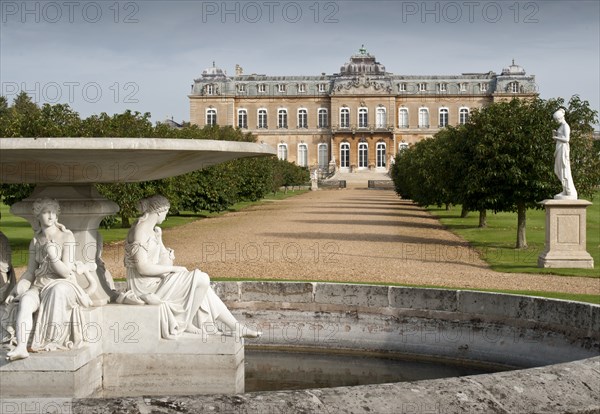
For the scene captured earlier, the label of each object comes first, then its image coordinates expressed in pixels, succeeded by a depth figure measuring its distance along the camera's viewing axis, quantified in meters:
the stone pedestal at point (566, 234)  14.66
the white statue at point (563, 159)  14.82
